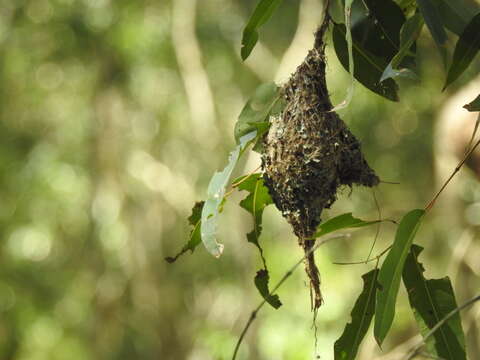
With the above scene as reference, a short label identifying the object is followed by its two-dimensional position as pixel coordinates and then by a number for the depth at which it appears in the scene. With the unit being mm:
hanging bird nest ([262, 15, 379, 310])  3766
